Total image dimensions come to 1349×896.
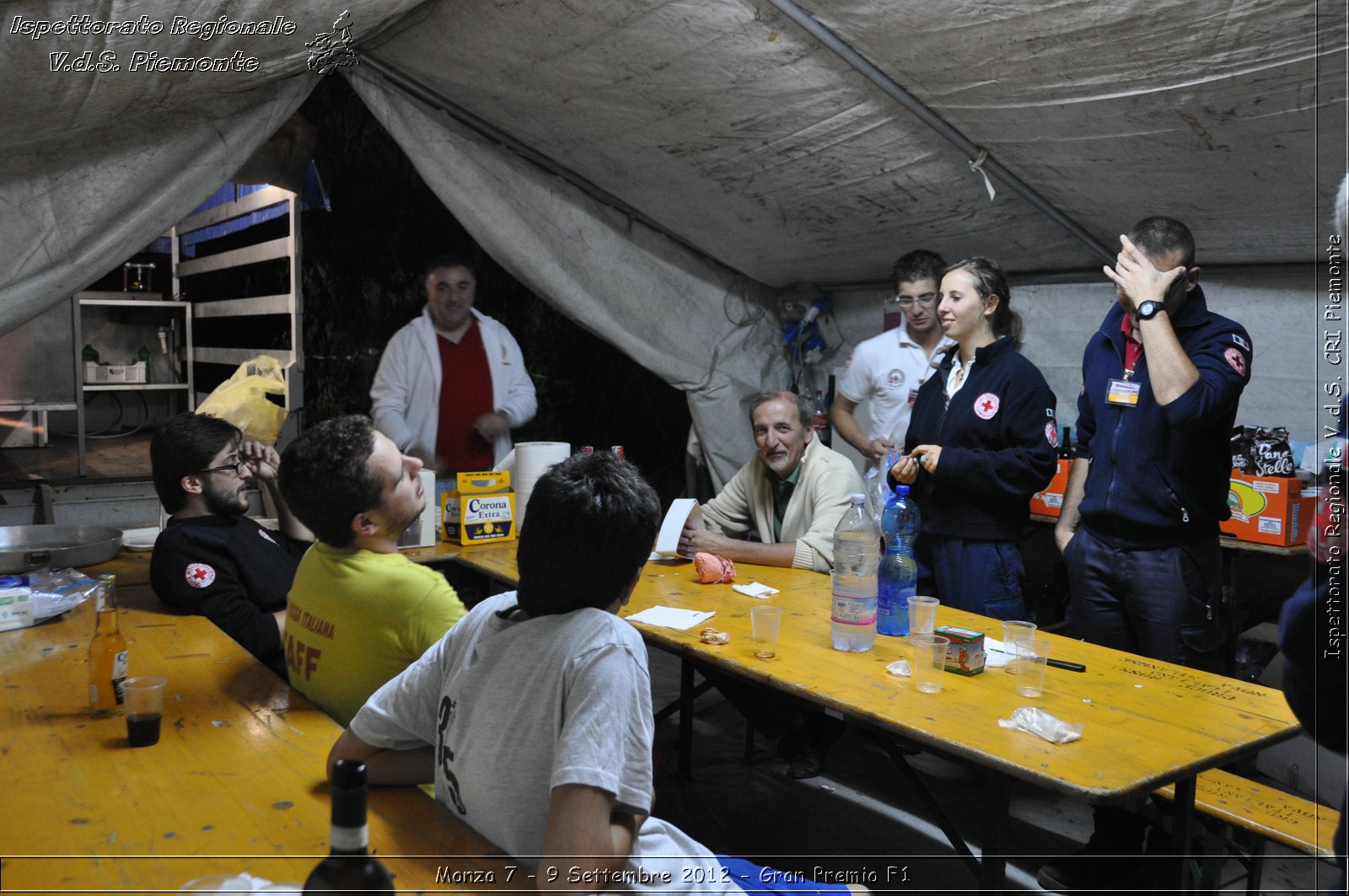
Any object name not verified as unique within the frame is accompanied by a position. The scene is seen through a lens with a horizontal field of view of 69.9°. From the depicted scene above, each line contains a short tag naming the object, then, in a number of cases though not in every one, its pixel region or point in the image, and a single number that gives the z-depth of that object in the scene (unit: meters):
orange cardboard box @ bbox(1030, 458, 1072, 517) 4.42
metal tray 2.90
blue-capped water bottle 2.52
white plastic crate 7.81
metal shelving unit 7.82
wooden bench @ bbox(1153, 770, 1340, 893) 2.08
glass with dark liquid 1.78
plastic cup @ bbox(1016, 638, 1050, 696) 2.07
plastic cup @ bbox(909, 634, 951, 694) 2.11
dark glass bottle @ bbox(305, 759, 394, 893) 0.97
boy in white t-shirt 1.26
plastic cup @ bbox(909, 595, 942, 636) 2.36
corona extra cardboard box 3.77
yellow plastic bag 3.52
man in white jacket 4.32
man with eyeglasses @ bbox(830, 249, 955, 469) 4.01
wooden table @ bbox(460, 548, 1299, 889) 1.75
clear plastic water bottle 2.37
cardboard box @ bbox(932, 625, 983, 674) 2.22
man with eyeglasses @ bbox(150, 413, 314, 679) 2.58
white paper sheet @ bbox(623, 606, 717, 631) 2.64
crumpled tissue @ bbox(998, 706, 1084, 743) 1.84
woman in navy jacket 3.07
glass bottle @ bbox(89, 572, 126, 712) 1.93
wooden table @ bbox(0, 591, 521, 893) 1.36
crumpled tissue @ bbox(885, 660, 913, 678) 2.24
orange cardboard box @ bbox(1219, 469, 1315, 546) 3.66
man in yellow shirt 1.86
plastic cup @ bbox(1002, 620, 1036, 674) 2.20
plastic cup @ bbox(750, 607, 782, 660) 2.43
